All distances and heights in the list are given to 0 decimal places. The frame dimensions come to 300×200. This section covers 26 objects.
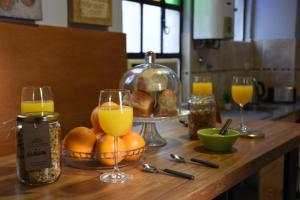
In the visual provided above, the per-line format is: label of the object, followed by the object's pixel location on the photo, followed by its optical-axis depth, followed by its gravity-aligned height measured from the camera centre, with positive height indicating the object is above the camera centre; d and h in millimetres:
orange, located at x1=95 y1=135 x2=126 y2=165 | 998 -252
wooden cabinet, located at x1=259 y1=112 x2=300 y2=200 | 2109 -745
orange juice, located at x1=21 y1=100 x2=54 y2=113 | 1097 -140
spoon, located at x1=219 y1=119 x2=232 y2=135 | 1238 -242
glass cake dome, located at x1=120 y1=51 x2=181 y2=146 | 1213 -121
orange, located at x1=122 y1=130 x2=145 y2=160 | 1040 -244
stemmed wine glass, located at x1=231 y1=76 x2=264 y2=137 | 1507 -124
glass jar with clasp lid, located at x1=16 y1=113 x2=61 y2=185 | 854 -214
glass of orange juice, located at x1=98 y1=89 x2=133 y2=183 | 917 -142
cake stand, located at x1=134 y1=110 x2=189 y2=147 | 1252 -269
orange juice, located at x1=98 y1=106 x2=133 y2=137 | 917 -152
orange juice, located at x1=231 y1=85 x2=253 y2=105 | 1510 -137
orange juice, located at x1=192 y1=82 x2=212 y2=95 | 1808 -139
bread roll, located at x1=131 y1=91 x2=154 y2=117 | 1209 -150
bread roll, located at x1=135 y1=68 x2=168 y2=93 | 1234 -72
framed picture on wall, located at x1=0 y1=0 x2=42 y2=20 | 1261 +191
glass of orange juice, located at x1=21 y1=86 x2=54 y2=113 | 1098 -122
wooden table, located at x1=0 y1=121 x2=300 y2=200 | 816 -304
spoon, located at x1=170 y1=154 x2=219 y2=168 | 1026 -297
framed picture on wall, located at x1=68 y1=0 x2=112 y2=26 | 1556 +225
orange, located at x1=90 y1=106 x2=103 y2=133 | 1115 -192
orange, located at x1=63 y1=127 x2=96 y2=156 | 1007 -228
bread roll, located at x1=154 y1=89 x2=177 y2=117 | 1226 -152
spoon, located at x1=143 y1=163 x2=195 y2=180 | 927 -299
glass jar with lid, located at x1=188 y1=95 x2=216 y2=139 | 1352 -200
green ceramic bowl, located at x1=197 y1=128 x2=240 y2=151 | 1170 -265
